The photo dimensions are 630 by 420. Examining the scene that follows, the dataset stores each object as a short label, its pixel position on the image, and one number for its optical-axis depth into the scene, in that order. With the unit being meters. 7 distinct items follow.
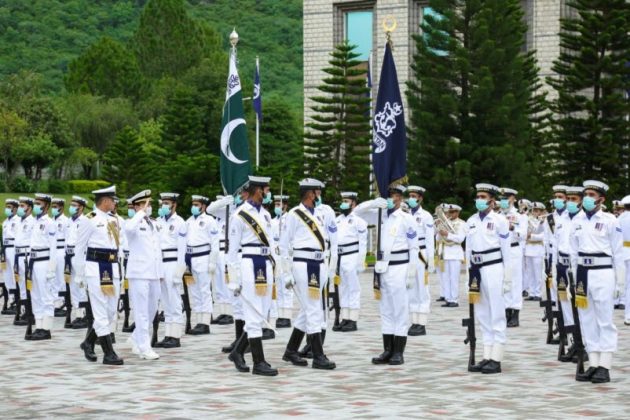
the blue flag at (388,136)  14.80
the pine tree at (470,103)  36.78
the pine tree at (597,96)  37.09
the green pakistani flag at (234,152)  16.22
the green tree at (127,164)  58.38
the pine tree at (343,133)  41.88
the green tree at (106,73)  103.00
